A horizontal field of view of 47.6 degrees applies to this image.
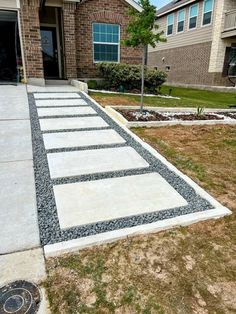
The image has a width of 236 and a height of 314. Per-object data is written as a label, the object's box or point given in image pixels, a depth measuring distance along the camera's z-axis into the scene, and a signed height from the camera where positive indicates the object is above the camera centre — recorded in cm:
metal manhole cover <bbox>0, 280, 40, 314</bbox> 188 -161
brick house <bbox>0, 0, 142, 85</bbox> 1088 +142
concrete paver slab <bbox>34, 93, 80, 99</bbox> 916 -88
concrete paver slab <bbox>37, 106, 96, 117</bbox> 702 -109
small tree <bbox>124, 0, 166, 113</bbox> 636 +101
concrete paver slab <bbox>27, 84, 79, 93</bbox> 1022 -75
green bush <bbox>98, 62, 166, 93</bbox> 1184 -22
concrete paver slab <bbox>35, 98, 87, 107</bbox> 803 -98
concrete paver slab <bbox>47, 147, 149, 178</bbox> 398 -141
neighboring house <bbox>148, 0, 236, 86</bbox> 1800 +227
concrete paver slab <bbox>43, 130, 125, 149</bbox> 500 -131
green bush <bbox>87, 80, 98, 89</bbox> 1238 -64
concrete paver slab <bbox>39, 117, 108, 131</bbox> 595 -120
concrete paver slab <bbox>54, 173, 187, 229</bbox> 294 -150
